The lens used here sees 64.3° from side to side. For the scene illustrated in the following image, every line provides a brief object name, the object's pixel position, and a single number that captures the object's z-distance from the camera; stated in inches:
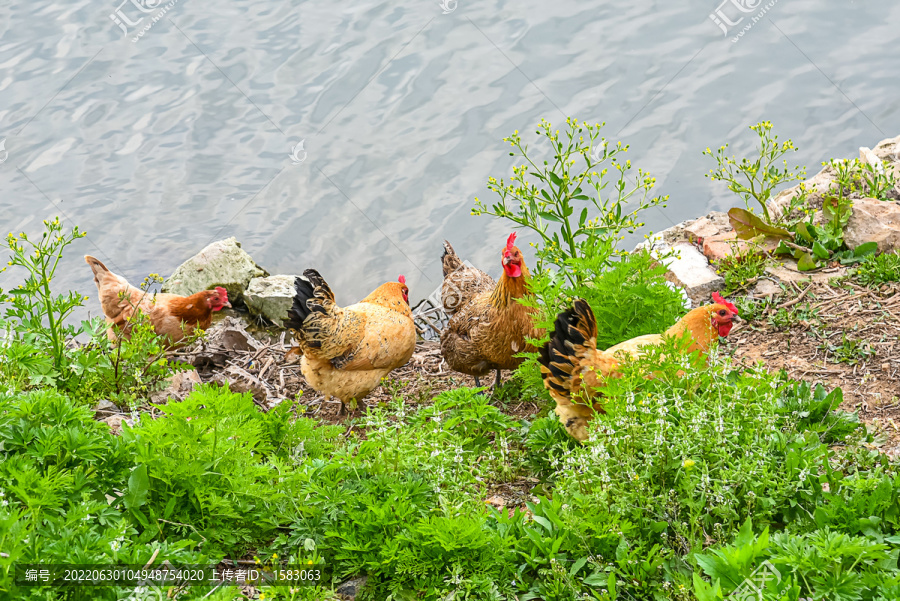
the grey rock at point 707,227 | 246.1
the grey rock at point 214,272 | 268.8
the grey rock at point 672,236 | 253.2
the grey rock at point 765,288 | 209.2
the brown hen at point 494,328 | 195.2
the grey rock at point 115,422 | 153.2
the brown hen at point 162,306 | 224.4
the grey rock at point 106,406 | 170.4
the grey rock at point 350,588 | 101.7
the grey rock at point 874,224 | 207.5
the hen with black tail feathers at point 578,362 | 141.7
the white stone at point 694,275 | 219.8
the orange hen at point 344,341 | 200.4
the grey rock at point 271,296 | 260.5
